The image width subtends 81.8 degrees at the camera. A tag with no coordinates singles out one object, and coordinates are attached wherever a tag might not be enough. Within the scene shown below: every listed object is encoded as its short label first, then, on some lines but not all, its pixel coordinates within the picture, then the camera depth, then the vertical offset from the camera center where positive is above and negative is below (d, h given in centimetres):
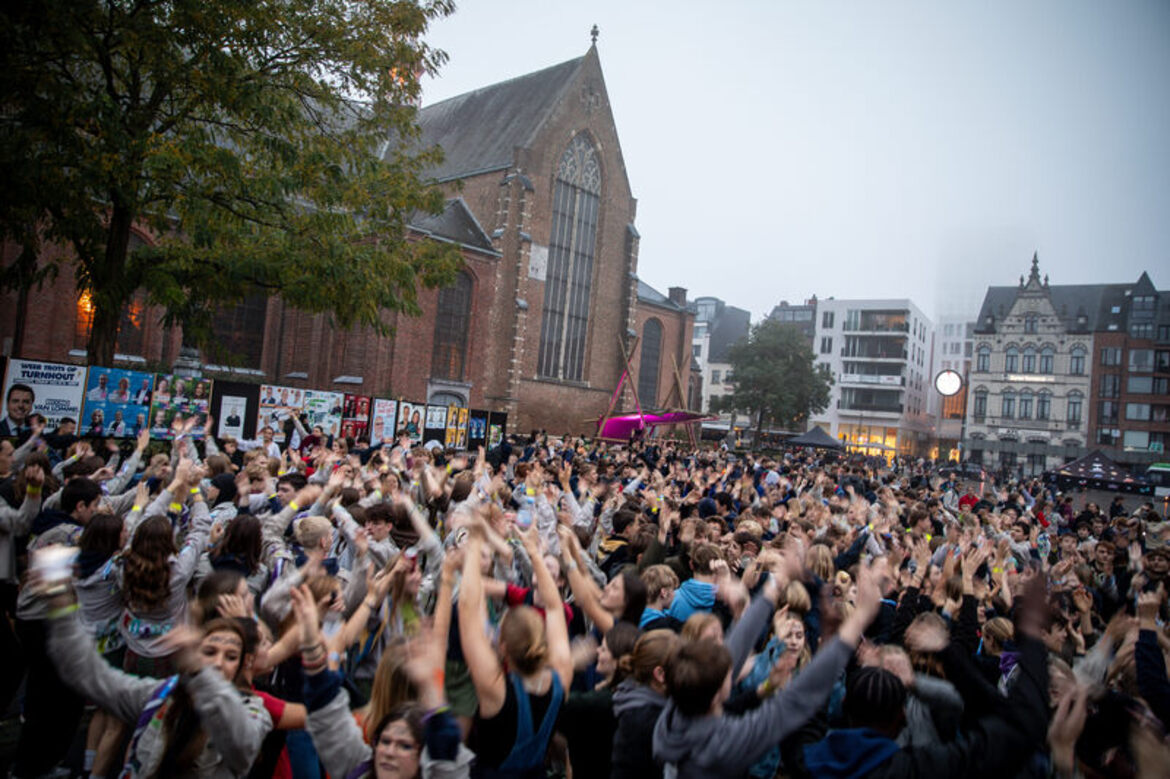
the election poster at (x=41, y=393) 1126 -53
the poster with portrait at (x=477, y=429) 2034 -90
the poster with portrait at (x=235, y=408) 1424 -65
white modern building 7462 +724
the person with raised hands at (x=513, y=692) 269 -117
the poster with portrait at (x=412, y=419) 1803 -69
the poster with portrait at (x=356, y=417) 1677 -70
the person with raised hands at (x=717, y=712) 251 -108
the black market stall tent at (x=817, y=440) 3053 -49
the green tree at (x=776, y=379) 5625 +399
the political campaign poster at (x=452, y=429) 1964 -92
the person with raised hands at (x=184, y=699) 245 -126
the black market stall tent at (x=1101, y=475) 2675 -85
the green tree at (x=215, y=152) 982 +369
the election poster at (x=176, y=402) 1313 -57
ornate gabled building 6219 +664
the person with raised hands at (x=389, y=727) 236 -120
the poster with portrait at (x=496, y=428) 2097 -83
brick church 2927 +582
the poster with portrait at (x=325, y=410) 1608 -59
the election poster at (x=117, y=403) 1210 -64
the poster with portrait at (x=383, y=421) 1731 -76
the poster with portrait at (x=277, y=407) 1505 -57
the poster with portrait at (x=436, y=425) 1916 -84
